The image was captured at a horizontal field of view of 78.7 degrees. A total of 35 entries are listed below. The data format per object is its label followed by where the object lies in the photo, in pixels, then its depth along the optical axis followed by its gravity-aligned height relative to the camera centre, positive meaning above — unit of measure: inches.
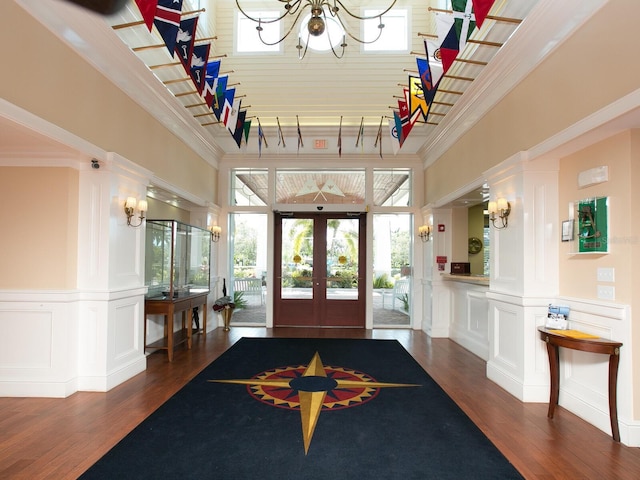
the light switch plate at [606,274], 124.6 -7.1
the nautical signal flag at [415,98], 199.5 +81.8
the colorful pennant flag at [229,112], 216.3 +79.1
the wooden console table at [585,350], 117.4 -32.2
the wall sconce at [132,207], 175.0 +20.8
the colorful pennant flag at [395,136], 249.0 +74.8
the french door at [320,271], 319.9 -15.3
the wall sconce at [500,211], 170.1 +18.6
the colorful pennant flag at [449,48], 144.6 +77.1
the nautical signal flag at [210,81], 189.4 +84.6
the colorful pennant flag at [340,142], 302.9 +86.8
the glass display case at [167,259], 216.4 -4.2
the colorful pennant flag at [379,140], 299.8 +89.1
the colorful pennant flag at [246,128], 274.4 +87.5
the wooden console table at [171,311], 206.7 -32.2
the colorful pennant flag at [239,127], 239.8 +78.3
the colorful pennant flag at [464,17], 141.6 +85.7
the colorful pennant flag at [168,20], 133.8 +80.6
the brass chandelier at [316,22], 143.2 +85.0
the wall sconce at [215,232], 301.3 +16.1
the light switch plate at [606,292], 124.5 -12.9
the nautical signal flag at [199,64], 171.2 +84.6
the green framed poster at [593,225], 126.2 +9.3
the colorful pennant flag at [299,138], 301.4 +89.4
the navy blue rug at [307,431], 103.4 -57.9
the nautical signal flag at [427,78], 169.9 +76.8
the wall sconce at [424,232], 291.2 +15.3
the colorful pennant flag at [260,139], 288.9 +87.6
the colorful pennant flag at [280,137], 307.0 +92.1
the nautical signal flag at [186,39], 146.7 +81.4
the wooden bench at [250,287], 323.9 -28.9
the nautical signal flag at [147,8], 121.8 +76.5
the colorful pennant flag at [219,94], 205.2 +85.2
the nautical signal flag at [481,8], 126.2 +79.7
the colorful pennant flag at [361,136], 302.0 +92.2
